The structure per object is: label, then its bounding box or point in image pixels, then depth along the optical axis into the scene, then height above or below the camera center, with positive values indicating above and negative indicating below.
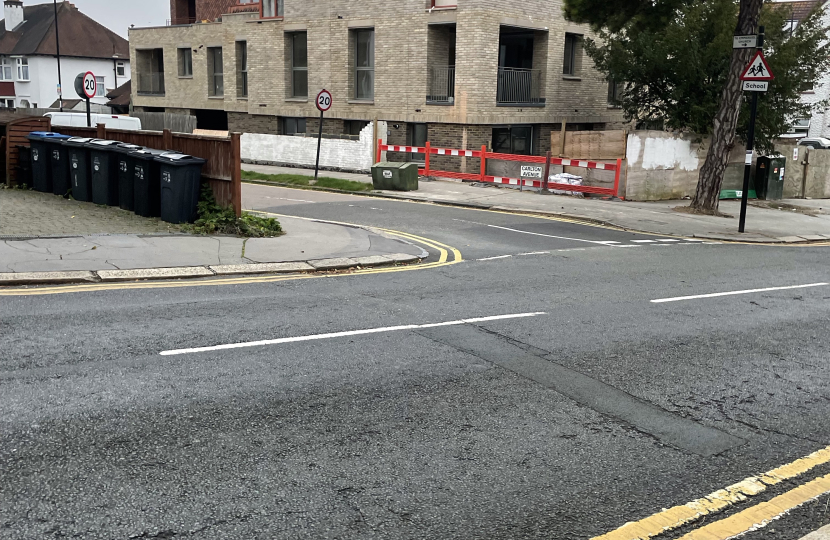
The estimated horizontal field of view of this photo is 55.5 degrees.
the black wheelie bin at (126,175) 14.46 -0.80
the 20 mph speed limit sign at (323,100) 25.00 +1.15
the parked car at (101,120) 22.80 +0.31
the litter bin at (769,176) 25.88 -0.94
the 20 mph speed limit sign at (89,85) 19.34 +1.12
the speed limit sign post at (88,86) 19.30 +1.10
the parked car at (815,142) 39.22 +0.31
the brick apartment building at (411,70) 28.86 +2.74
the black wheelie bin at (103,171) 14.94 -0.75
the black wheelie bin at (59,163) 16.09 -0.68
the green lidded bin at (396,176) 24.16 -1.14
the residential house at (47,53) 65.88 +6.50
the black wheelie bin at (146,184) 13.97 -0.91
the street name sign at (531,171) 24.73 -0.92
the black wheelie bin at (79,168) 15.48 -0.74
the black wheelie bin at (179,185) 13.48 -0.90
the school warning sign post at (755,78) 17.11 +1.48
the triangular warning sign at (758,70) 17.08 +1.66
